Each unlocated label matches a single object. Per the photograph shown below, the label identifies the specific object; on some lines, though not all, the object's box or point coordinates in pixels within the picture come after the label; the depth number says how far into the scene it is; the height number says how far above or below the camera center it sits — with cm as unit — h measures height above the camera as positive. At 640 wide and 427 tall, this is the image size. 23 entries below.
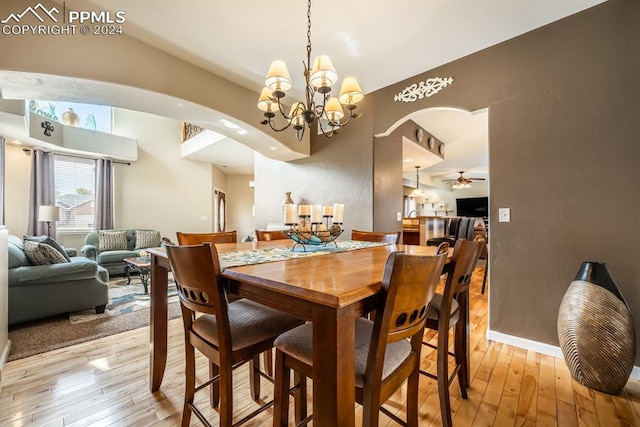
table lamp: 431 +4
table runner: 122 -23
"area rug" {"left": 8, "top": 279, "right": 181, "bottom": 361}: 211 -106
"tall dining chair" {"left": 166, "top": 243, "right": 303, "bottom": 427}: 98 -50
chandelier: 170 +87
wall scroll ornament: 264 +131
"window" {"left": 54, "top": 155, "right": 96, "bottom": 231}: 523 +48
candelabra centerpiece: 165 -8
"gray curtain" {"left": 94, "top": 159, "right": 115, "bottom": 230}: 544 +40
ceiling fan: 731 +88
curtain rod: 473 +119
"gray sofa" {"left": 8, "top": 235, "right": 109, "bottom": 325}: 245 -73
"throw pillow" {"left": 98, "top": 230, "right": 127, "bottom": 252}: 492 -49
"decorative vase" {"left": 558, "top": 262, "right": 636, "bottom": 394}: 152 -72
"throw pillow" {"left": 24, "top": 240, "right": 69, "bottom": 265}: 266 -40
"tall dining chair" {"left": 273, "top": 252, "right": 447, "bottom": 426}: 80 -50
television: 868 +21
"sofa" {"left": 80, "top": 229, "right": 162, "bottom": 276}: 462 -58
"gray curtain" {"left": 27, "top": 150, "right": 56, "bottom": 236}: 471 +49
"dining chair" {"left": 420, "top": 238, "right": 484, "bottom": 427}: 123 -54
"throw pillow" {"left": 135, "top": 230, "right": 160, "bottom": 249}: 534 -50
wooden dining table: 72 -27
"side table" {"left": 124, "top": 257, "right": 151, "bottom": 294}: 358 -71
